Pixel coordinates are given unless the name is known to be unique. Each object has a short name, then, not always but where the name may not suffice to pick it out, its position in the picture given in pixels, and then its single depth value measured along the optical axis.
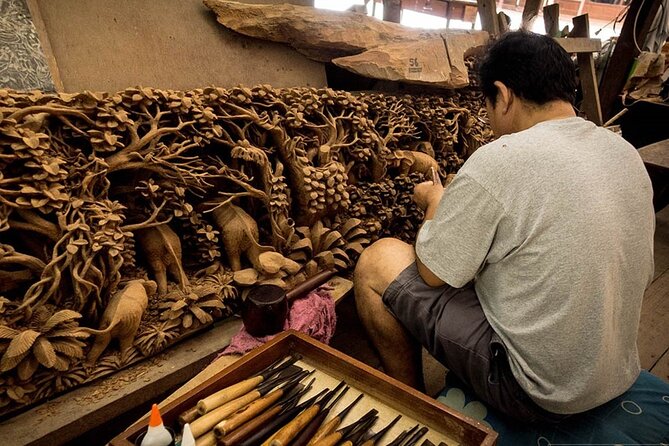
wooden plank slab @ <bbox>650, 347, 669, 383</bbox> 2.73
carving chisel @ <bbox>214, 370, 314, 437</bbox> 1.25
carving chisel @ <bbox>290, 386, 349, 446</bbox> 1.29
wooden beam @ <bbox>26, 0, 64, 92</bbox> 1.83
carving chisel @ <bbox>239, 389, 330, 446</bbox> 1.25
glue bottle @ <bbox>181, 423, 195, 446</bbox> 1.08
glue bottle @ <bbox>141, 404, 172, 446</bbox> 1.10
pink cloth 1.83
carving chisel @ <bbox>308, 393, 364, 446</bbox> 1.30
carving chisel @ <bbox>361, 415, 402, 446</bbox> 1.34
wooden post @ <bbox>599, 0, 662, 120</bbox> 6.02
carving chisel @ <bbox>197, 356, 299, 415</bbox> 1.32
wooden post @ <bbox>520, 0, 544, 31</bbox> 4.84
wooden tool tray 1.34
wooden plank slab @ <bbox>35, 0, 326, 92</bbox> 1.97
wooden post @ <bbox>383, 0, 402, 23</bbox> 3.75
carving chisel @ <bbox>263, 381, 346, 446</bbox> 1.24
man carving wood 1.44
